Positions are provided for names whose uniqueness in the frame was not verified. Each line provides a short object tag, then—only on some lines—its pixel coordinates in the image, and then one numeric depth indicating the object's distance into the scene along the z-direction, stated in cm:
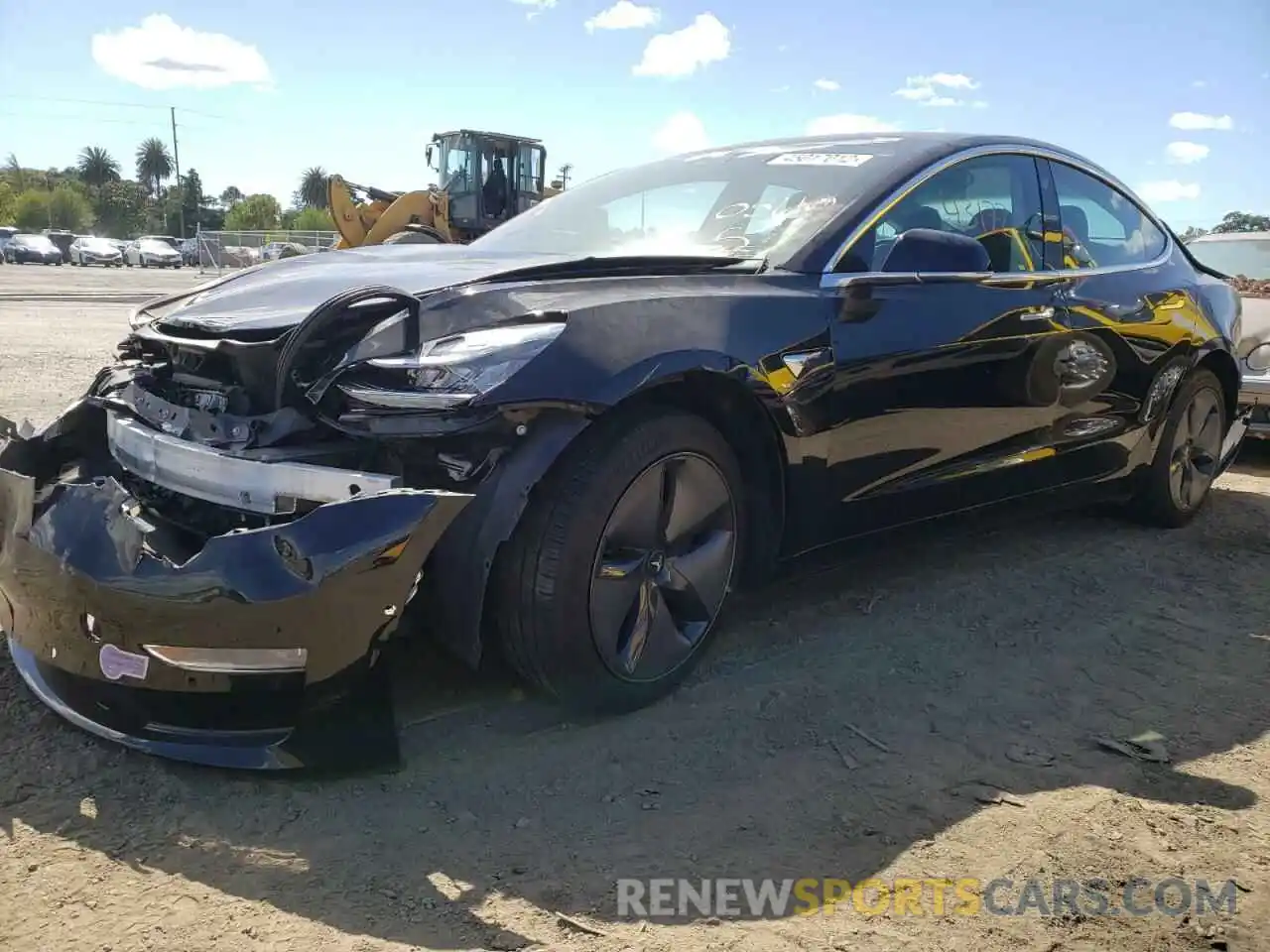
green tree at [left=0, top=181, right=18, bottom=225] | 7638
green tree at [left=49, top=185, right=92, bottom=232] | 8019
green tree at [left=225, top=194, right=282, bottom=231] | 8481
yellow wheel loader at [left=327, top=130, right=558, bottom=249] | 1719
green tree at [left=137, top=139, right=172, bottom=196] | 11450
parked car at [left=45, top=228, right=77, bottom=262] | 4764
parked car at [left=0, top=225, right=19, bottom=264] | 4350
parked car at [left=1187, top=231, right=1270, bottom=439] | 658
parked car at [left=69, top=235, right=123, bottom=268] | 4528
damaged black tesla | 229
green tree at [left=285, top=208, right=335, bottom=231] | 6887
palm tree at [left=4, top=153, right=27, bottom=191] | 9419
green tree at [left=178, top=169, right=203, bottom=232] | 8515
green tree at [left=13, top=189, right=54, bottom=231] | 7925
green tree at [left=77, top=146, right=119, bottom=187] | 10581
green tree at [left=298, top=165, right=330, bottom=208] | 10069
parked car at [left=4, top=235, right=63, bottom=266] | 4322
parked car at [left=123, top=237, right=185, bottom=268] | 4547
